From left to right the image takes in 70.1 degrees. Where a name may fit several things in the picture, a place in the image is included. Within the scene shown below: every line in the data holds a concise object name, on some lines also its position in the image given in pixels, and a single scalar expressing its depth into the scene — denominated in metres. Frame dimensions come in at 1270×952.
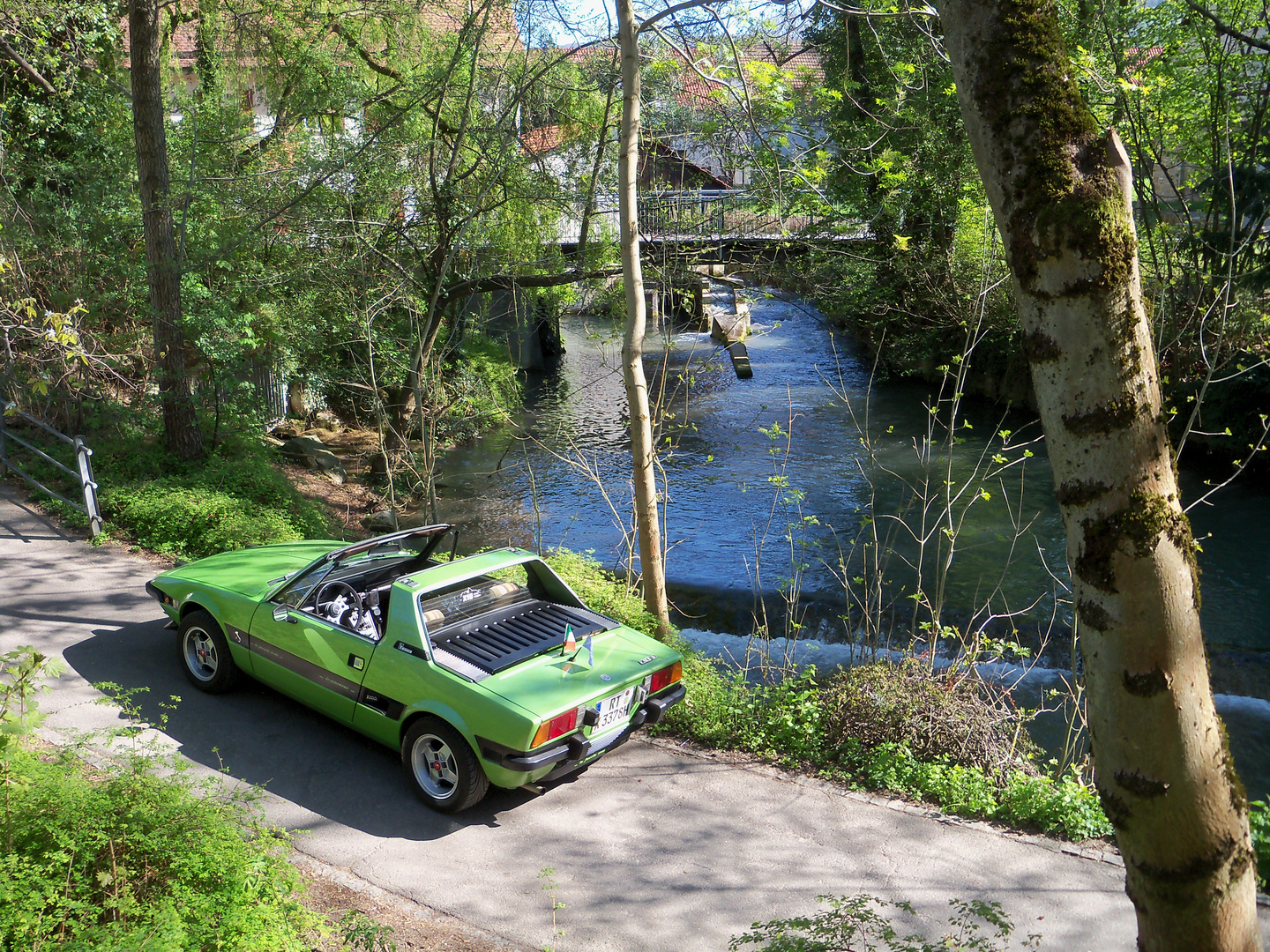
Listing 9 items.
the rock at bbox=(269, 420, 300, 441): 18.78
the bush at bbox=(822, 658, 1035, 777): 6.27
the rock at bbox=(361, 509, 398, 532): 14.01
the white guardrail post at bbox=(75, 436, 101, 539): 10.15
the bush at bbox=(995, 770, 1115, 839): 5.38
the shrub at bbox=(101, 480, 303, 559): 10.18
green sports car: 5.27
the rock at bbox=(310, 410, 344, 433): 20.33
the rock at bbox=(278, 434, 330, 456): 17.08
